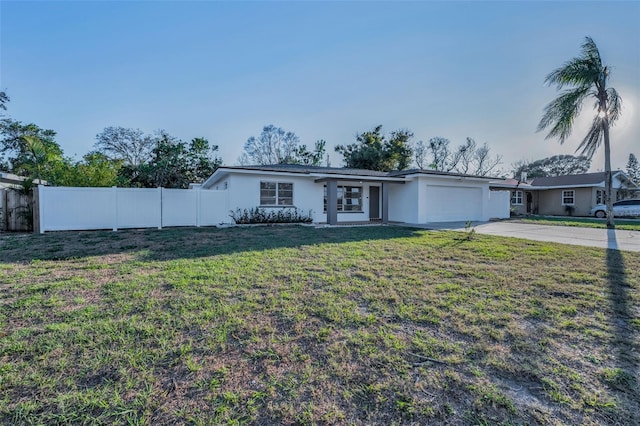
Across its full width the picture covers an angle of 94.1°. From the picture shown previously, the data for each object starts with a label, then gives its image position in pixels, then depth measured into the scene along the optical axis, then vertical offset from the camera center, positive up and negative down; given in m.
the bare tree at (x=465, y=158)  43.31 +7.68
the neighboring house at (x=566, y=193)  24.45 +1.39
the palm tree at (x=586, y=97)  13.92 +5.28
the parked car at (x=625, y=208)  20.52 +0.03
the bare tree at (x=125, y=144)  29.62 +6.78
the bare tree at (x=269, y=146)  37.16 +8.05
